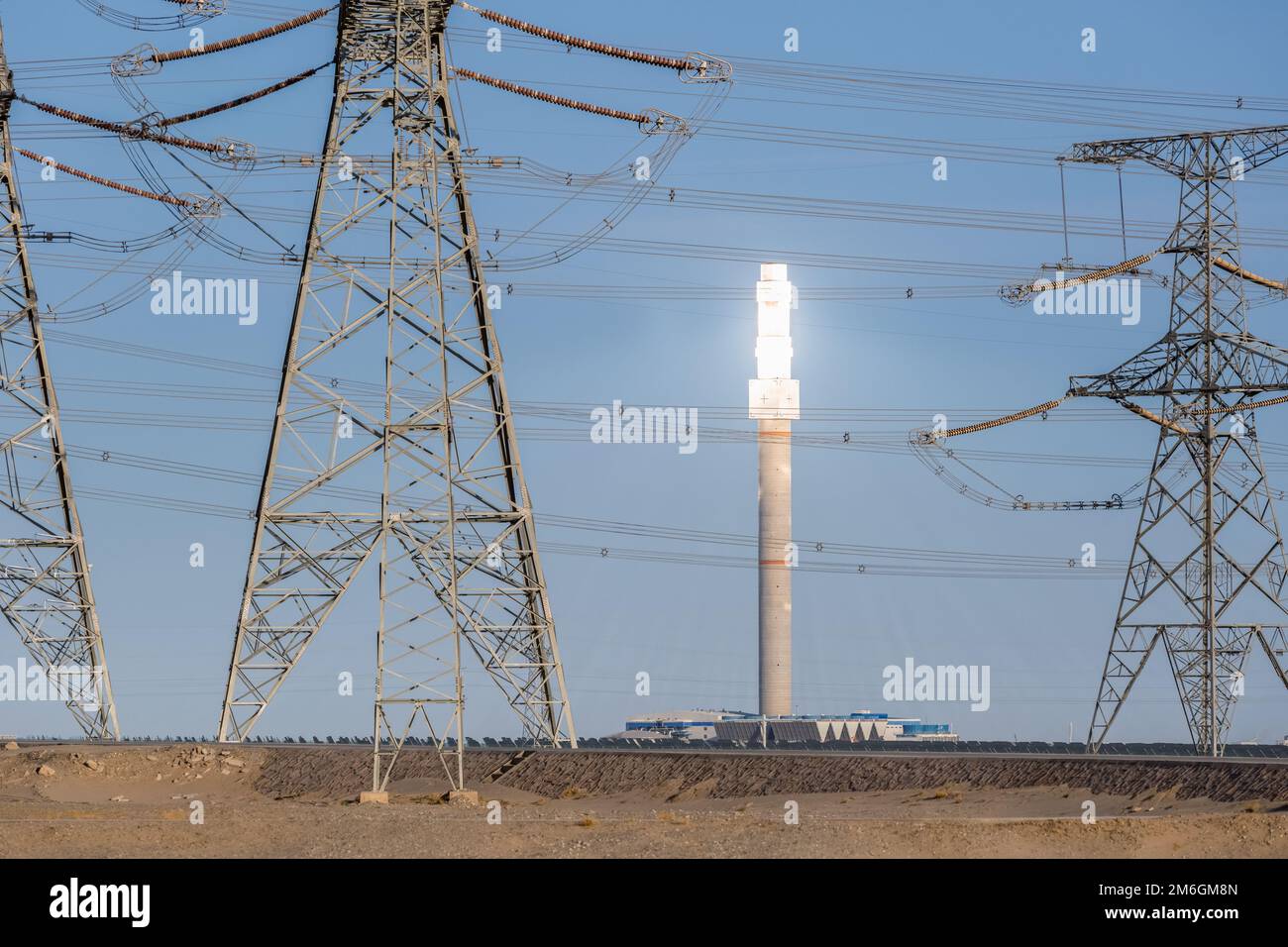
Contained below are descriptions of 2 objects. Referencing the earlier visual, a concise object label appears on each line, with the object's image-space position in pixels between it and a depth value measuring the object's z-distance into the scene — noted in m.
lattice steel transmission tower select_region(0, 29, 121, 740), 66.69
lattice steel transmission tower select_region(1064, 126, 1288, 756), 64.62
